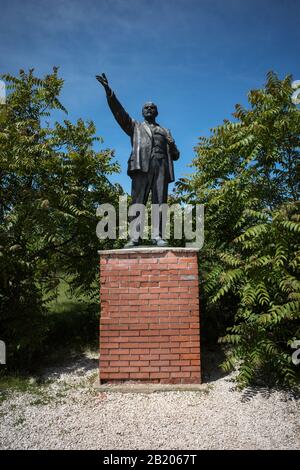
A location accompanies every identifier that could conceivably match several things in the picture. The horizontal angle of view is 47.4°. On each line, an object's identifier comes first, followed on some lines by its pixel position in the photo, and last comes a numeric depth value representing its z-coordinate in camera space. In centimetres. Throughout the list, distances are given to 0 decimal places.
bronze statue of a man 485
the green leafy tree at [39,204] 500
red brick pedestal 431
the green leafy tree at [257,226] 430
